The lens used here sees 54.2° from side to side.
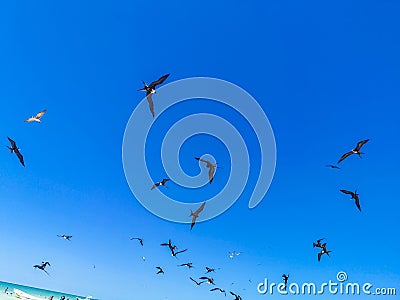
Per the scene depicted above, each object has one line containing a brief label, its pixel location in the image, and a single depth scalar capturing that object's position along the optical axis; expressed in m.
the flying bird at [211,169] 20.34
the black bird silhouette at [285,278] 26.25
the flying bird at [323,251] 24.20
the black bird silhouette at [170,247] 24.21
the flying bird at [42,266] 27.10
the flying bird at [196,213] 21.84
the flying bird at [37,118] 20.03
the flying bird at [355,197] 19.97
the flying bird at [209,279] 26.91
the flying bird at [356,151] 19.39
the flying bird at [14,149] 18.62
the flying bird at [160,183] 22.62
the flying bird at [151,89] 17.69
